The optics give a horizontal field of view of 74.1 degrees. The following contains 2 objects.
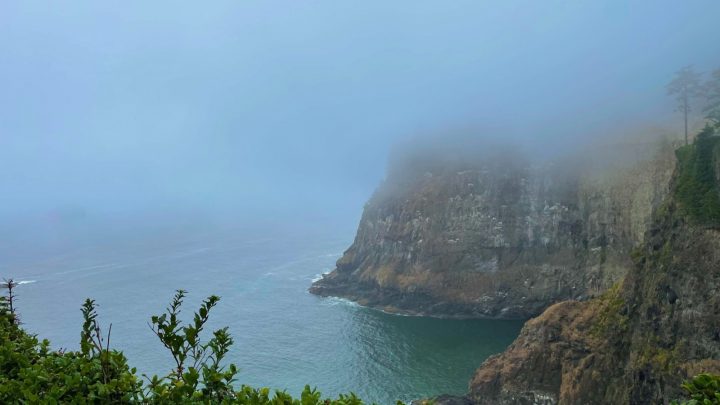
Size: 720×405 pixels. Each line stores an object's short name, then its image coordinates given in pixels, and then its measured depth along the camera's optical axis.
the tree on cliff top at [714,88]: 79.00
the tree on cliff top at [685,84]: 100.69
